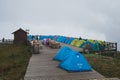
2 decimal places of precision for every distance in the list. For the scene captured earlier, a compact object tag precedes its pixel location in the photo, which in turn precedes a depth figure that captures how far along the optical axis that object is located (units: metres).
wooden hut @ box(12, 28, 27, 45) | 21.79
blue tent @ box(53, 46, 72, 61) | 9.76
